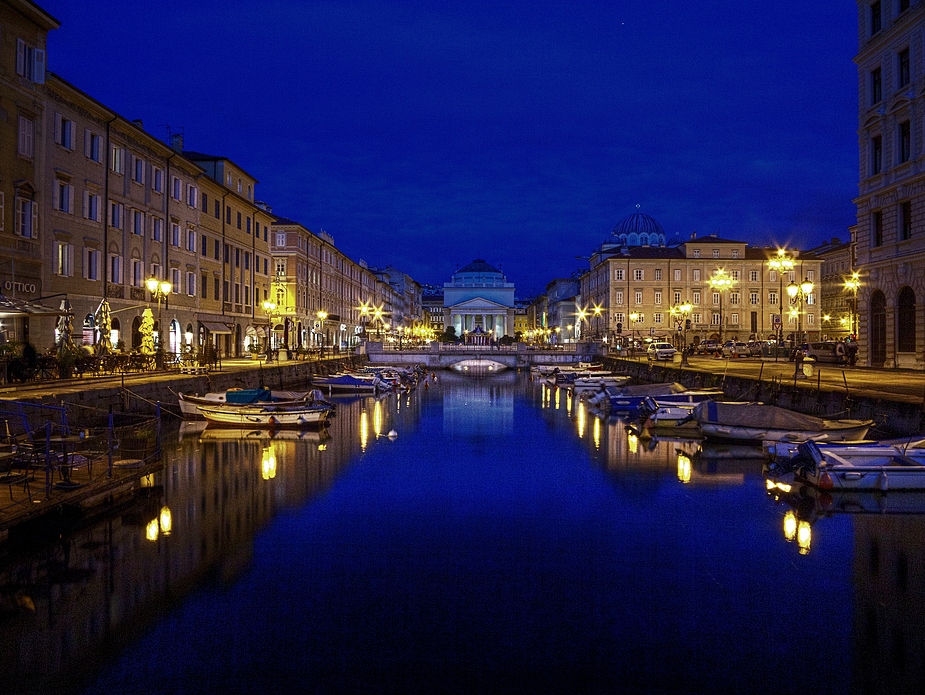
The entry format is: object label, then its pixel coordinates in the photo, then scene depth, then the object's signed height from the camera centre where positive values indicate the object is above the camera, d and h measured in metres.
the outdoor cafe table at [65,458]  13.93 -2.07
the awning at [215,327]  56.03 +1.96
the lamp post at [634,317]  98.36 +4.22
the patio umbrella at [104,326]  35.44 +1.32
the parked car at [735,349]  74.01 -0.15
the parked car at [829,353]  53.03 -0.49
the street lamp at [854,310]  55.25 +3.59
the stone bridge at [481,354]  90.69 -0.57
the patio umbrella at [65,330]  31.42 +1.02
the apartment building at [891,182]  35.78 +8.55
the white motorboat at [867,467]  17.88 -2.97
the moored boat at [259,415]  31.92 -2.79
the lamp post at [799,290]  39.31 +3.09
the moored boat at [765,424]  23.67 -2.67
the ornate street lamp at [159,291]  33.09 +3.01
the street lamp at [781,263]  40.12 +4.66
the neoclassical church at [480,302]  173.50 +11.72
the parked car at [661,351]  71.81 -0.31
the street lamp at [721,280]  56.71 +5.38
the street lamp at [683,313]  70.07 +4.16
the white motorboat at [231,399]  32.09 -2.10
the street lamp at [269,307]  58.69 +3.67
